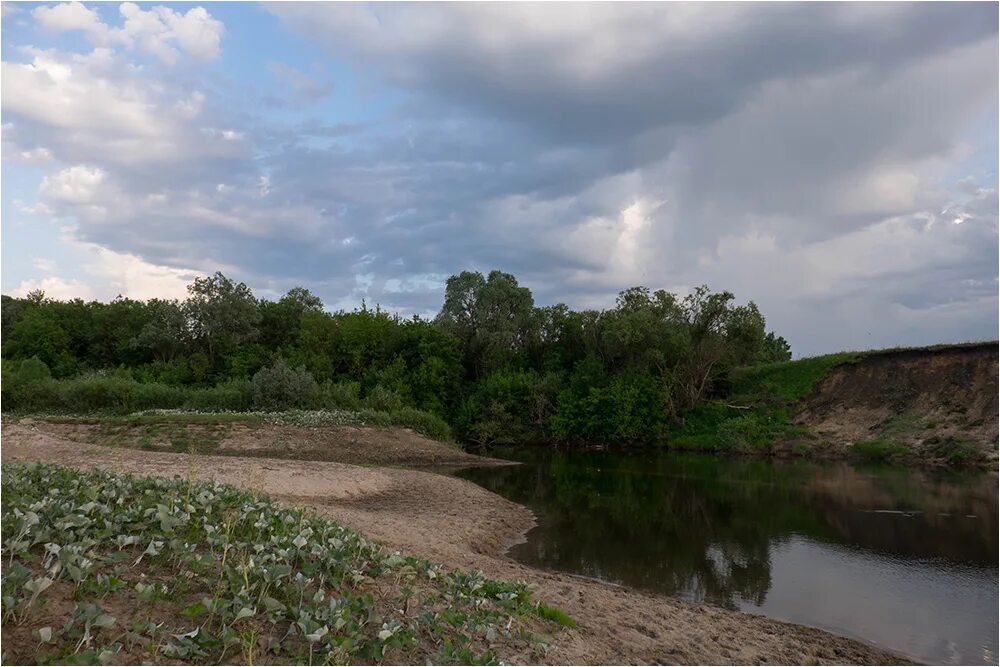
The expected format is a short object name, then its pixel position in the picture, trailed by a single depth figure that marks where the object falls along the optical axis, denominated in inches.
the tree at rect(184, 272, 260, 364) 2536.9
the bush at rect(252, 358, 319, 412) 1702.8
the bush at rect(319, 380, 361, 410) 1741.4
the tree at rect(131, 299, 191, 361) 2471.7
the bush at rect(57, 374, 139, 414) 1641.2
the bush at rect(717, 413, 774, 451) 1953.7
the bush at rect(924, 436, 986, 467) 1641.7
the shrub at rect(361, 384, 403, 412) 1786.4
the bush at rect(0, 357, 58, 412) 1659.7
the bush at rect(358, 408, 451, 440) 1610.4
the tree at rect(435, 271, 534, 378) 2534.4
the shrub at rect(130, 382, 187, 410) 1669.5
